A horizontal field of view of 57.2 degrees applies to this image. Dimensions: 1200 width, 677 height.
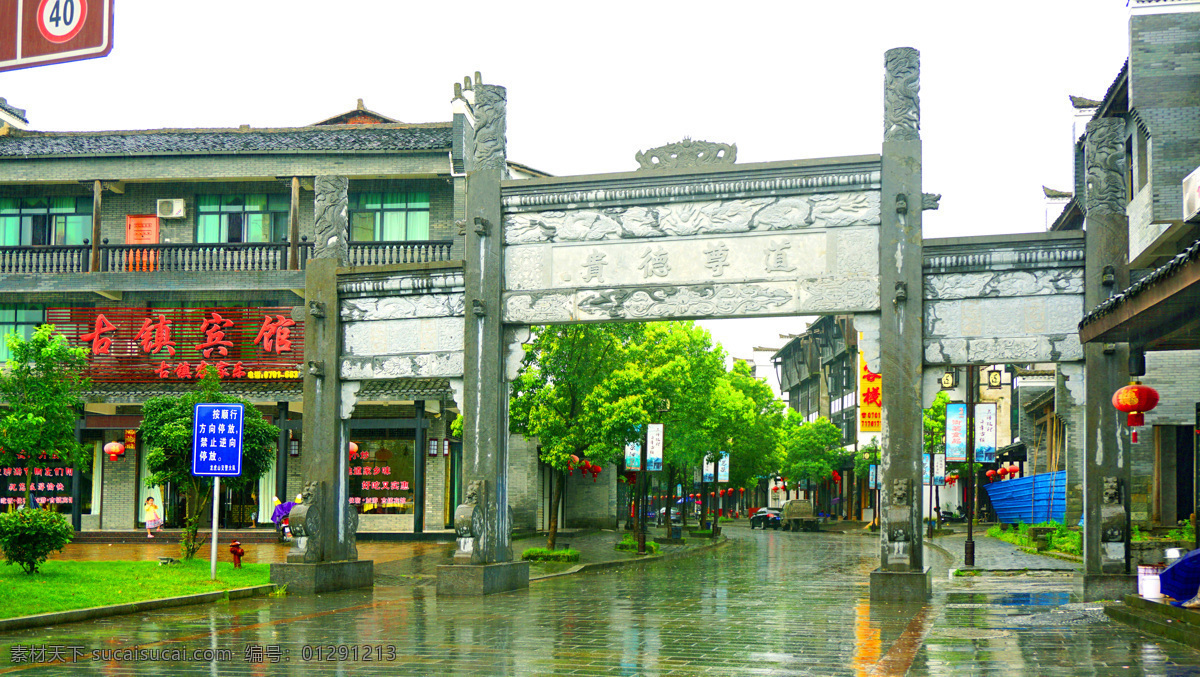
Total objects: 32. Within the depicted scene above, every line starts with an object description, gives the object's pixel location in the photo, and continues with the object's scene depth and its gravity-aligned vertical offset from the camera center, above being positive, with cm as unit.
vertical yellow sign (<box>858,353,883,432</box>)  4650 +78
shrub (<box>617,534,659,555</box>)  3297 -375
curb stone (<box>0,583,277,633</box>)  1263 -250
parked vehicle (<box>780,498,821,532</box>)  5875 -509
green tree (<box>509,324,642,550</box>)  2673 +49
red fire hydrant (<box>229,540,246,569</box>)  2020 -247
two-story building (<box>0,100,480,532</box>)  3288 +463
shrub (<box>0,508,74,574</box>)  1594 -173
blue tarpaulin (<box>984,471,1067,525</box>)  3816 -287
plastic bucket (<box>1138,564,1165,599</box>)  1271 -181
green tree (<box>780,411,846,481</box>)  6344 -159
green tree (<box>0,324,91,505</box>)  2417 +46
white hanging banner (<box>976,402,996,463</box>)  4006 -30
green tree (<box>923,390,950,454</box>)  5204 +17
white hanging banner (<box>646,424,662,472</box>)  3297 -71
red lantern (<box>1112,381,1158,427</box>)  1383 +36
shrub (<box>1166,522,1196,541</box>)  2223 -221
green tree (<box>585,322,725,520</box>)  2747 +88
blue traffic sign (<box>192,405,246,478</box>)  1783 -34
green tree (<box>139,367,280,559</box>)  2089 -47
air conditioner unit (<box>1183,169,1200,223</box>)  1892 +407
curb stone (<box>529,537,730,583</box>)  2457 -364
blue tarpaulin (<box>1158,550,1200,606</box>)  1178 -163
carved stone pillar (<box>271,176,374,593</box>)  1806 -20
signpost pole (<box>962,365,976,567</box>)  3026 -27
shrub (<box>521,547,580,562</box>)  2669 -324
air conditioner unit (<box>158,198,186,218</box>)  3441 +652
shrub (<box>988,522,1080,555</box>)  2905 -320
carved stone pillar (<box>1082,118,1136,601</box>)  1491 +19
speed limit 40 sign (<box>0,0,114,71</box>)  736 +263
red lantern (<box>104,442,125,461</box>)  3272 -97
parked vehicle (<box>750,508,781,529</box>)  6519 -577
